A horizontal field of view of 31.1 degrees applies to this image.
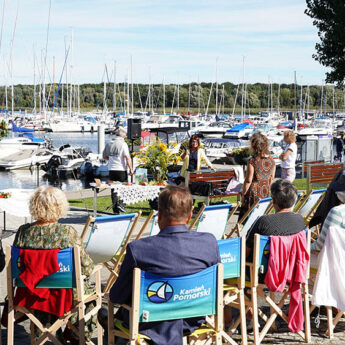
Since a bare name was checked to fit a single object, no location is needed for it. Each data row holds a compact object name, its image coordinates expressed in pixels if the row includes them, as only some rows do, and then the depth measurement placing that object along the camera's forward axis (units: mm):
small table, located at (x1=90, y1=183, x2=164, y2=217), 12102
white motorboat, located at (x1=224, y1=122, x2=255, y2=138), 57812
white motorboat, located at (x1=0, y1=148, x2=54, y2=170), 40656
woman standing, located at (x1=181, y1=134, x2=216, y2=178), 12508
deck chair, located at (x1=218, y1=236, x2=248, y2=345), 4891
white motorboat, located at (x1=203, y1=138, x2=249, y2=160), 36344
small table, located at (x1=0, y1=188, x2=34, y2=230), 8453
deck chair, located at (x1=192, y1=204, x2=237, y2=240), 6402
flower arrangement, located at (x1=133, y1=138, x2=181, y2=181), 14281
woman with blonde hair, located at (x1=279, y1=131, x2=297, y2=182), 11641
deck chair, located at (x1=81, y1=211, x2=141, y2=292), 5629
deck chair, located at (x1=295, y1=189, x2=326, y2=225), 8109
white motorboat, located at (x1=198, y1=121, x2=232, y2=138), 62344
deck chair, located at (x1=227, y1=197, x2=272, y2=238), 7027
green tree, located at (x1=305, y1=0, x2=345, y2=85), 24734
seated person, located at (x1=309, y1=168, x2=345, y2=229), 6430
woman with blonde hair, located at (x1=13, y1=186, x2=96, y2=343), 4660
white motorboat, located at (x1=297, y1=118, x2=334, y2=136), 56969
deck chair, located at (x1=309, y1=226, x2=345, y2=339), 5328
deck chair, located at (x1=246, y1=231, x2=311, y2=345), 5117
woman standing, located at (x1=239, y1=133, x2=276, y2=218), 8633
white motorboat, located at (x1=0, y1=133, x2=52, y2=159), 43691
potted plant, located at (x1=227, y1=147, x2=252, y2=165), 25322
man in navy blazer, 3934
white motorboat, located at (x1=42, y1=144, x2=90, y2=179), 37125
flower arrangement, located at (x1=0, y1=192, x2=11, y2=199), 8547
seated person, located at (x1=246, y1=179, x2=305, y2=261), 5352
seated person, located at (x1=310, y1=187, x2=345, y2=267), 5410
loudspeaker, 17047
